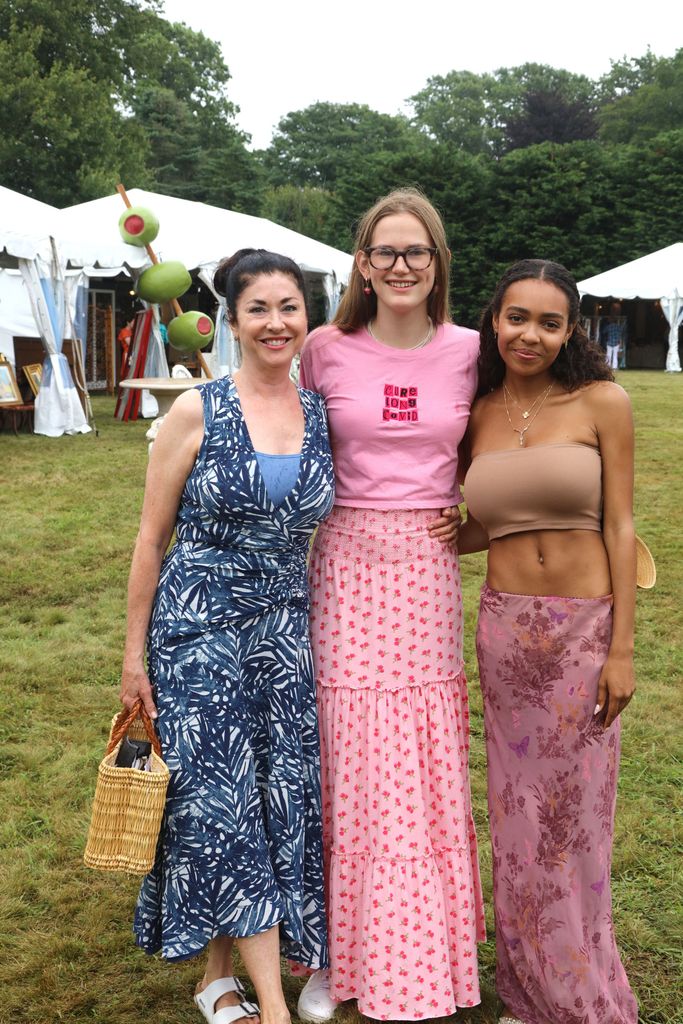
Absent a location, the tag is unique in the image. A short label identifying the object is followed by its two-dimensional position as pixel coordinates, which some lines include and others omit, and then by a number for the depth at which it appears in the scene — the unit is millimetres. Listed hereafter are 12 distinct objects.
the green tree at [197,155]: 43812
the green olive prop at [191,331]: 12453
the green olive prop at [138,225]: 12766
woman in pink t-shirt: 2449
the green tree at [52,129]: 31500
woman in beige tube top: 2240
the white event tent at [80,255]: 13031
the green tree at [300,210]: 41562
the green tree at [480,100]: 70000
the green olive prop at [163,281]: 12641
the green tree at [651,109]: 54719
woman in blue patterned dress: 2285
